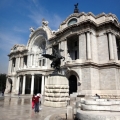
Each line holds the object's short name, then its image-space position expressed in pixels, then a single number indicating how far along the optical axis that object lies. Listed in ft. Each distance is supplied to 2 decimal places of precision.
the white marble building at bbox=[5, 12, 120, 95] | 78.69
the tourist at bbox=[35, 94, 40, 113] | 35.12
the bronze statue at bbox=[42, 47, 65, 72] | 51.85
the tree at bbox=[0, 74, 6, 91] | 233.21
